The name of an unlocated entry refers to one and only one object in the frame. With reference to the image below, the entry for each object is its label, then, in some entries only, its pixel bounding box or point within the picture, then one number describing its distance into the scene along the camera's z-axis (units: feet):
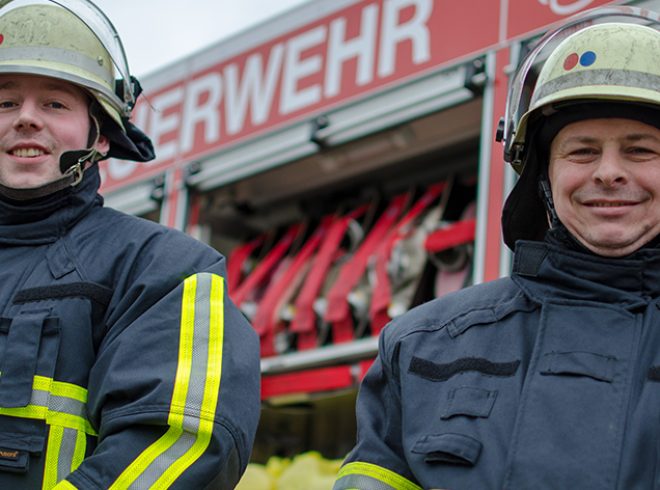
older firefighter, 6.13
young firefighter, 6.94
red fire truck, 13.71
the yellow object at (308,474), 14.08
